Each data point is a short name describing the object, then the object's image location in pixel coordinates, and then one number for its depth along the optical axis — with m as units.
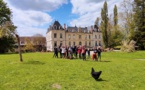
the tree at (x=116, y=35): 32.19
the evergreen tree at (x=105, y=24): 35.81
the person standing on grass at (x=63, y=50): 13.66
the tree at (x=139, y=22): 27.06
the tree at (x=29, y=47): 37.52
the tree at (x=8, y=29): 10.59
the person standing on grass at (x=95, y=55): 12.58
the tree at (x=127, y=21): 28.00
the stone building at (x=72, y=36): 41.13
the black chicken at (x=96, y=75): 6.60
